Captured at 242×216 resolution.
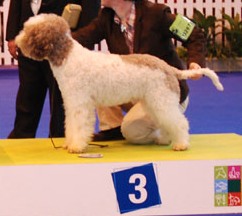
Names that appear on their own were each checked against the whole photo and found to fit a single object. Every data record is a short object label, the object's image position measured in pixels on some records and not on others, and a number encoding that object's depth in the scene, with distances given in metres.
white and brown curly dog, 3.81
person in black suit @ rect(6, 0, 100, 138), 5.23
